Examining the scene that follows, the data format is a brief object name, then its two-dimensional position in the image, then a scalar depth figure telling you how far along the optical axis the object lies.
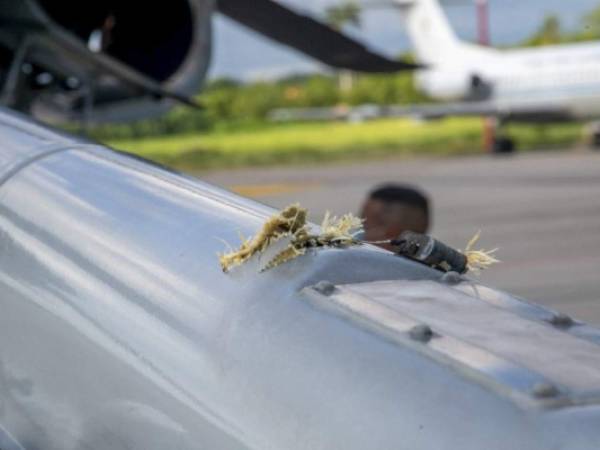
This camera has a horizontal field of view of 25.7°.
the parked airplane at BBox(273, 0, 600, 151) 38.75
